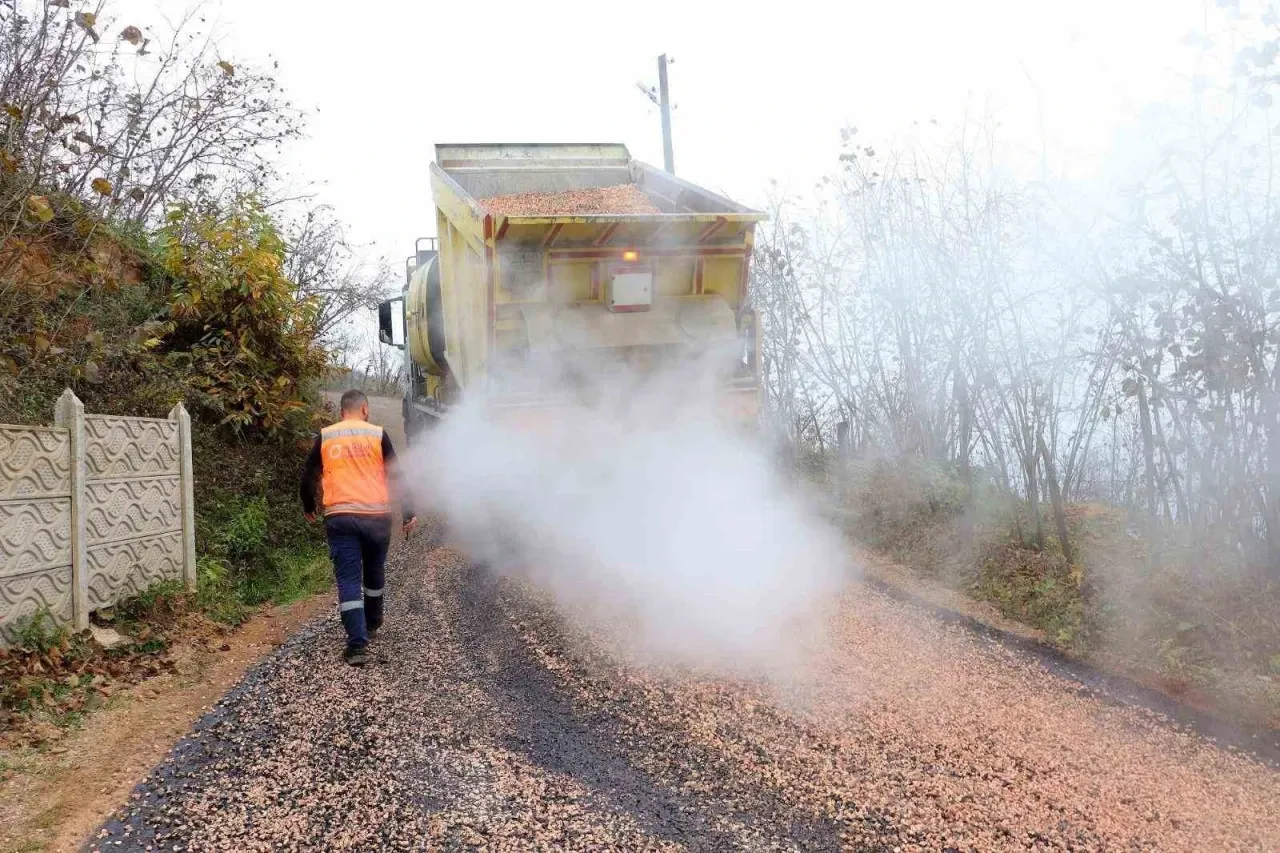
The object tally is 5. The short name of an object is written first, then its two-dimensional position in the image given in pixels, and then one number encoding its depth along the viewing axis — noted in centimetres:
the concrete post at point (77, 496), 499
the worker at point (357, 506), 523
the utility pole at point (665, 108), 1711
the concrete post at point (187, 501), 619
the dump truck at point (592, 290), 677
